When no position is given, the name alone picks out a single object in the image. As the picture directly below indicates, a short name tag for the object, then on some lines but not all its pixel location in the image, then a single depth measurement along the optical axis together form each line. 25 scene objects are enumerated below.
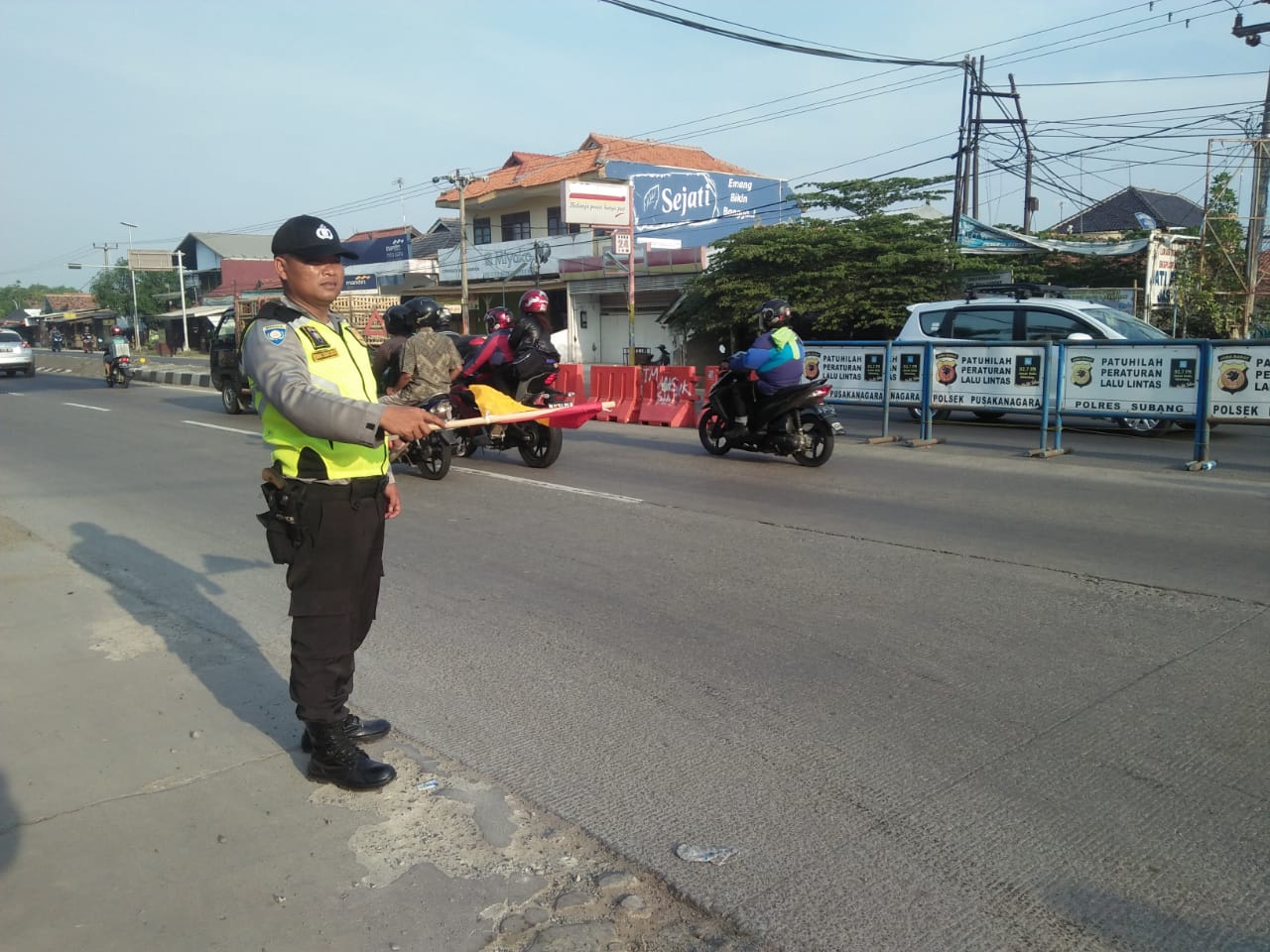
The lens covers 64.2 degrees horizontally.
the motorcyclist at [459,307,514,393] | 10.91
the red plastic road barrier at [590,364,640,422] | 16.58
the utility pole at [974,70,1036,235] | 29.70
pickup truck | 18.70
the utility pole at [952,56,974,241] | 28.98
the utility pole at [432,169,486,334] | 36.69
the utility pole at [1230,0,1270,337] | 18.59
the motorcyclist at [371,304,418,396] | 10.75
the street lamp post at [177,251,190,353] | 61.47
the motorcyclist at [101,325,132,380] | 26.42
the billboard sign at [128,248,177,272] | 65.50
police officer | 3.33
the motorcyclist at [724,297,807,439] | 10.73
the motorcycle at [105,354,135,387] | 26.67
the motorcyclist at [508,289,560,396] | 10.80
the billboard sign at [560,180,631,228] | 29.22
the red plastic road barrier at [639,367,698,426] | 15.63
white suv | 13.85
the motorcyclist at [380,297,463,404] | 10.21
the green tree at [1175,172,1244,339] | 19.55
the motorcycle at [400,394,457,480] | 10.30
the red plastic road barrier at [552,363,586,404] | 17.85
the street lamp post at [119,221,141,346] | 66.19
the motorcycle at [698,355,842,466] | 10.74
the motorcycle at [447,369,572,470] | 10.91
